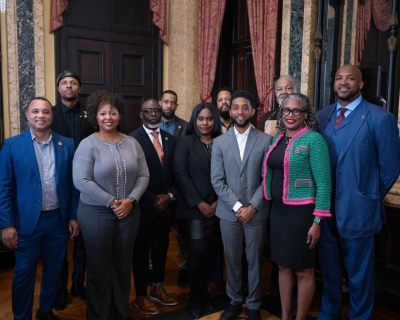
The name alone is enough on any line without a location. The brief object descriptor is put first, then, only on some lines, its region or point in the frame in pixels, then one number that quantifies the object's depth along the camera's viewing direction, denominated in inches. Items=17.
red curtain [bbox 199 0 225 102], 199.3
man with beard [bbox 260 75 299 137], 112.8
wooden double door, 189.2
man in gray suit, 96.2
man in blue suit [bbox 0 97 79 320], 86.8
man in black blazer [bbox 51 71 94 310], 111.5
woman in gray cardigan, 85.4
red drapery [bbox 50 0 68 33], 180.1
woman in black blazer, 102.1
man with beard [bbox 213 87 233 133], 126.5
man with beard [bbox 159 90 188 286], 130.2
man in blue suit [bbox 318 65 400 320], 85.8
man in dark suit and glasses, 105.3
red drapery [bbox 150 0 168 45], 203.3
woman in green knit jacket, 85.2
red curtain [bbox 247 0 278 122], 168.2
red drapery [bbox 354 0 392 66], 124.6
